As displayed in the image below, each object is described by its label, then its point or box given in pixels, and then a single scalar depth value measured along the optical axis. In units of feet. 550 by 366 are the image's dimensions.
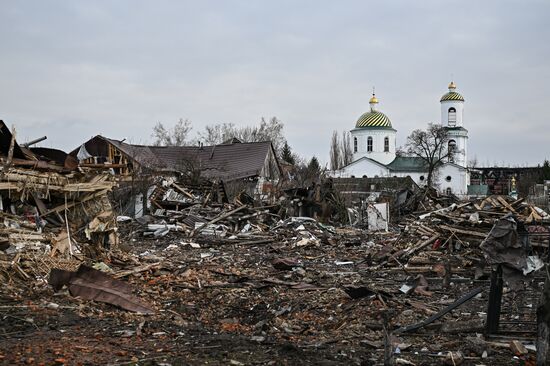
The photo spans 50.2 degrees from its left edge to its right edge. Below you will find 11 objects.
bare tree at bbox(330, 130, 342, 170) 278.67
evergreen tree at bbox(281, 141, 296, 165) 215.74
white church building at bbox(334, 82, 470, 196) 237.25
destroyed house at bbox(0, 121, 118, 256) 38.40
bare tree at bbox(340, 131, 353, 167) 276.62
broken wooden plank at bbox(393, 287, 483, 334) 24.48
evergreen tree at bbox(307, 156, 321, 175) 122.90
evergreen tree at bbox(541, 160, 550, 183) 208.75
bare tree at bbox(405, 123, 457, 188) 209.87
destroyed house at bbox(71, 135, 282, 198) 116.26
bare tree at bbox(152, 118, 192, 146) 180.90
